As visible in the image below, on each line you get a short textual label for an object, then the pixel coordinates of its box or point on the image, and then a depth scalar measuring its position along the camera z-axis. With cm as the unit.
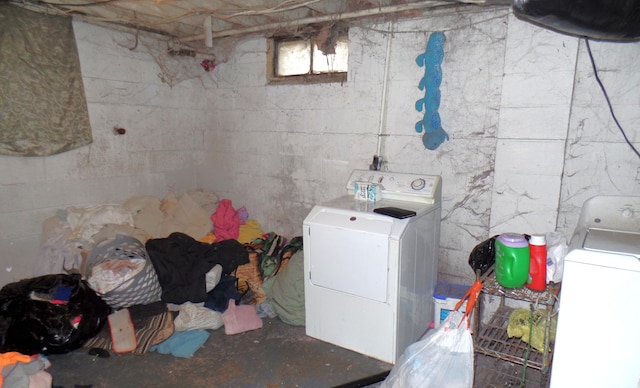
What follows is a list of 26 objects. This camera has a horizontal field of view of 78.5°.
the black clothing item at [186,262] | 288
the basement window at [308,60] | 310
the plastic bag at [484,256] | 205
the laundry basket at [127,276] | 269
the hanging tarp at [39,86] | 276
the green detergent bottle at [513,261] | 171
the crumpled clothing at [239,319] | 271
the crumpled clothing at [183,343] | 246
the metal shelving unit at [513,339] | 167
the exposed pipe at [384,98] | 281
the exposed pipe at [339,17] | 250
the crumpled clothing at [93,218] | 308
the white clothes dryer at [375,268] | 223
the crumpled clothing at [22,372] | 189
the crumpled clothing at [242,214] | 387
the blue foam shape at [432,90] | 259
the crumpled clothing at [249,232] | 371
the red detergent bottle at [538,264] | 172
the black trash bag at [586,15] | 145
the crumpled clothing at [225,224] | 369
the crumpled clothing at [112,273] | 266
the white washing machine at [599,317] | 131
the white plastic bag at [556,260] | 176
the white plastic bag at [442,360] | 160
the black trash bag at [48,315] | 231
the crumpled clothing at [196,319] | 267
